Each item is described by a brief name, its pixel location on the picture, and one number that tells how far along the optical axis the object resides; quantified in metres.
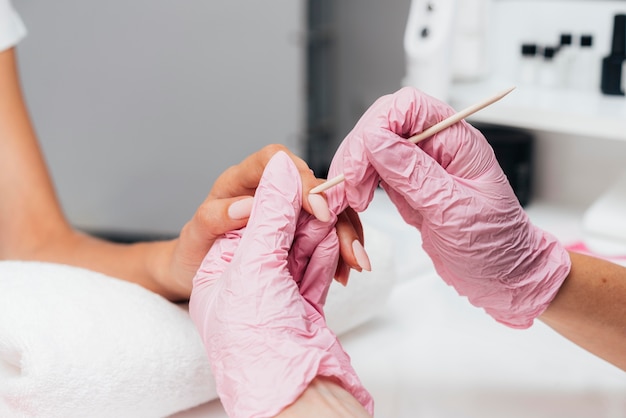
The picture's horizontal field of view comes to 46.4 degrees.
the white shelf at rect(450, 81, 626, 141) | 1.16
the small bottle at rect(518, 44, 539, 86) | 1.38
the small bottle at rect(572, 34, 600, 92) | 1.35
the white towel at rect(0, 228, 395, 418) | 0.68
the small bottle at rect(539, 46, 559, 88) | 1.37
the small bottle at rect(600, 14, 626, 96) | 1.21
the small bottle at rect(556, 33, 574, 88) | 1.36
